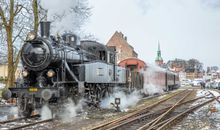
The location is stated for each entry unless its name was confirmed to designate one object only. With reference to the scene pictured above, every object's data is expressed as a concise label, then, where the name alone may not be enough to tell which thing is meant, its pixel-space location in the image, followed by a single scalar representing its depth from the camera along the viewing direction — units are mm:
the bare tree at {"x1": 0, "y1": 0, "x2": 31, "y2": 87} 24312
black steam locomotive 14859
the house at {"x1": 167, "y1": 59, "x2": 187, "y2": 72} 140125
